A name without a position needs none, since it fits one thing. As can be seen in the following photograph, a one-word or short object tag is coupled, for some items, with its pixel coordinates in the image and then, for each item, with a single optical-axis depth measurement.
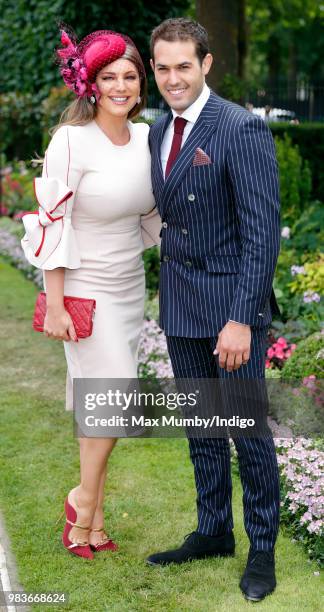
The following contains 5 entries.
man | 3.20
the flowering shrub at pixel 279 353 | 5.61
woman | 3.45
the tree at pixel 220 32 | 9.45
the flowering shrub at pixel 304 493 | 3.90
